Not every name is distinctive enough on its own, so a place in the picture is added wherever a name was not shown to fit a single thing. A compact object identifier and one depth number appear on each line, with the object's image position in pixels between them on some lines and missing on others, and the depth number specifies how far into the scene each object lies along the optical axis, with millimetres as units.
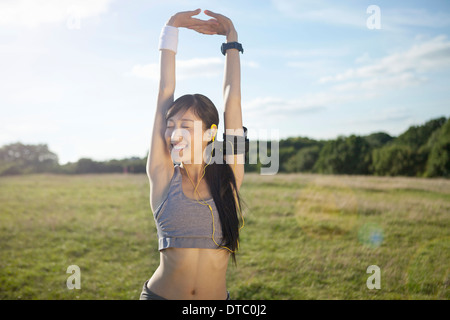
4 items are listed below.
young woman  2309
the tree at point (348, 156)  45062
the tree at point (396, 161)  37781
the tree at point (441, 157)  30281
